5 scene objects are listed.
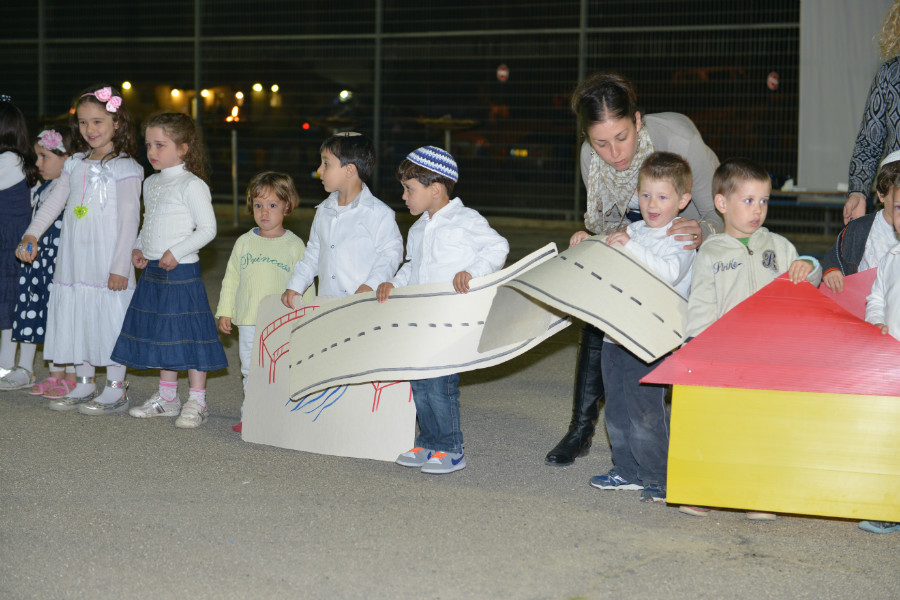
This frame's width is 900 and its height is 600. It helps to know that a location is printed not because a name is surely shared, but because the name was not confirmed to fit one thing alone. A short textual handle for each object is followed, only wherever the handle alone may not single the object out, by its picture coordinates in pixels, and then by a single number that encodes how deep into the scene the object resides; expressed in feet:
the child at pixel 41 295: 16.65
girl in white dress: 15.51
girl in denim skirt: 14.97
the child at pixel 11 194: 17.08
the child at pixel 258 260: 14.75
